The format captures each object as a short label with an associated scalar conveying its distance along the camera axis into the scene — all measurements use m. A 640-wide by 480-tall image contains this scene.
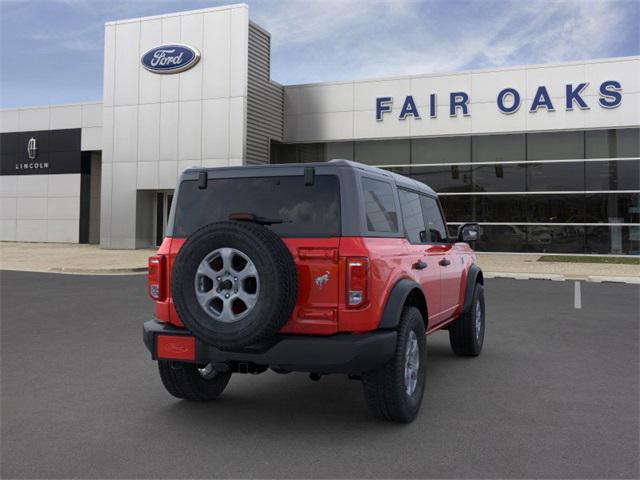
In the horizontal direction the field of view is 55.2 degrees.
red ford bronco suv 3.90
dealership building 23.36
